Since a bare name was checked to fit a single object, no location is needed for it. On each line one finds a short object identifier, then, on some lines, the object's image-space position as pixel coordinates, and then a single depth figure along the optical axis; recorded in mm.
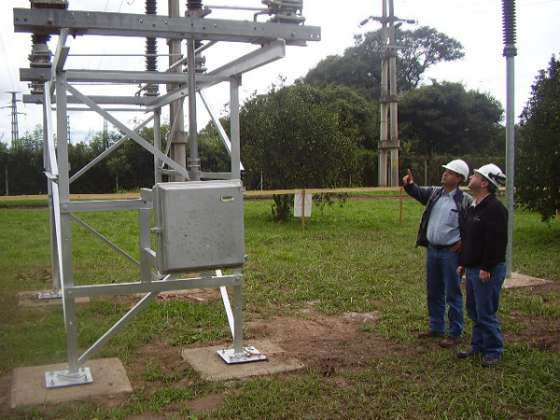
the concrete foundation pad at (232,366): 5219
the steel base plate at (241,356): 5488
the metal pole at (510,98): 8242
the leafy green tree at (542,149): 12141
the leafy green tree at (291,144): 16453
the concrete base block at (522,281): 8625
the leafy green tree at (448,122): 41188
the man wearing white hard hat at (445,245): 6062
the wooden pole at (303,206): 15057
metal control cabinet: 4699
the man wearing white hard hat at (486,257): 5477
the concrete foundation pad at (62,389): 4684
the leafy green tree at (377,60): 45688
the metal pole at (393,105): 27938
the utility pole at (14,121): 34719
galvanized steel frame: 4445
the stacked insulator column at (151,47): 6602
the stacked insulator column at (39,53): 6086
